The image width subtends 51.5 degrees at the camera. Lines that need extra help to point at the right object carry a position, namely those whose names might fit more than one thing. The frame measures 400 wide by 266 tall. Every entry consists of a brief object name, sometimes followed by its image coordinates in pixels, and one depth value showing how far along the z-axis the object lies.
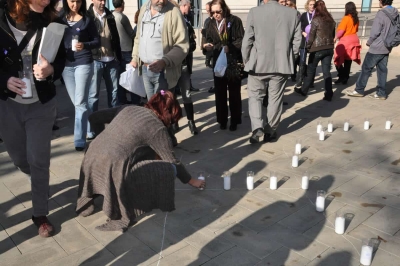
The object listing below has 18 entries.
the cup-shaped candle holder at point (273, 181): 4.07
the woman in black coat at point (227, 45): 5.62
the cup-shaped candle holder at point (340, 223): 3.25
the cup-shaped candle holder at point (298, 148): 5.07
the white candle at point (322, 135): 5.59
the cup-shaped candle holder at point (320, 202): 3.61
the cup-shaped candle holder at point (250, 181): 4.08
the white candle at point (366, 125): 6.04
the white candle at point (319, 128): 5.86
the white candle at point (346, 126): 5.98
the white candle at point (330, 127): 5.91
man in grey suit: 5.22
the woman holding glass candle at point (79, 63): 5.00
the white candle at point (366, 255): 2.84
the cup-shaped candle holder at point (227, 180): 4.07
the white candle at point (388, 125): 6.01
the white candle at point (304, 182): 4.06
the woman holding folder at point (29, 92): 2.85
